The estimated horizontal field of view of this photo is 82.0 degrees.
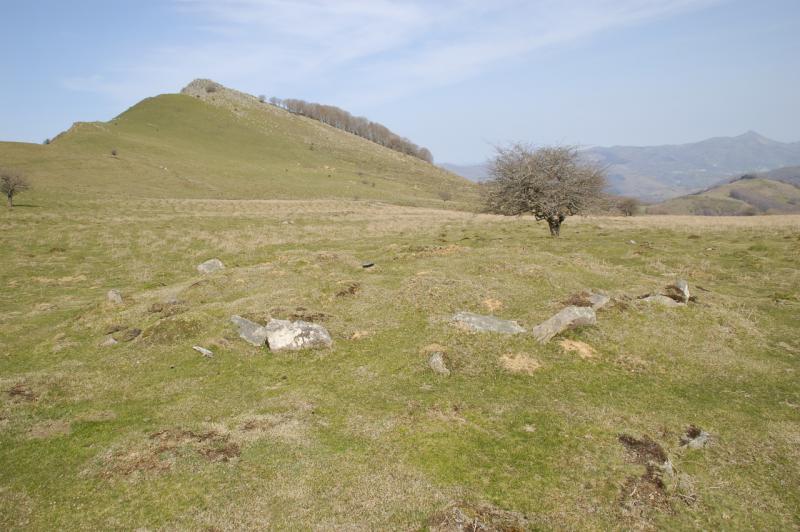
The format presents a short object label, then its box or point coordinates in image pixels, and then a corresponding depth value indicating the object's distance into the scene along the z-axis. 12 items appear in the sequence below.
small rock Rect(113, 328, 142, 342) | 22.24
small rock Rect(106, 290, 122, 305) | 26.88
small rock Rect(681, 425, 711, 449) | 13.87
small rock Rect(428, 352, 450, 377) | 18.25
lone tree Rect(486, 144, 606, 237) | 44.69
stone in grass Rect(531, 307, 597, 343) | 20.64
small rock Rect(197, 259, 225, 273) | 35.31
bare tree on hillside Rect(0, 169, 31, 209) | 60.19
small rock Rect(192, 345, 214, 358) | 20.14
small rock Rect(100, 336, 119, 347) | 21.67
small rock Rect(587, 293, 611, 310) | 23.14
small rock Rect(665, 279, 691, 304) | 24.53
